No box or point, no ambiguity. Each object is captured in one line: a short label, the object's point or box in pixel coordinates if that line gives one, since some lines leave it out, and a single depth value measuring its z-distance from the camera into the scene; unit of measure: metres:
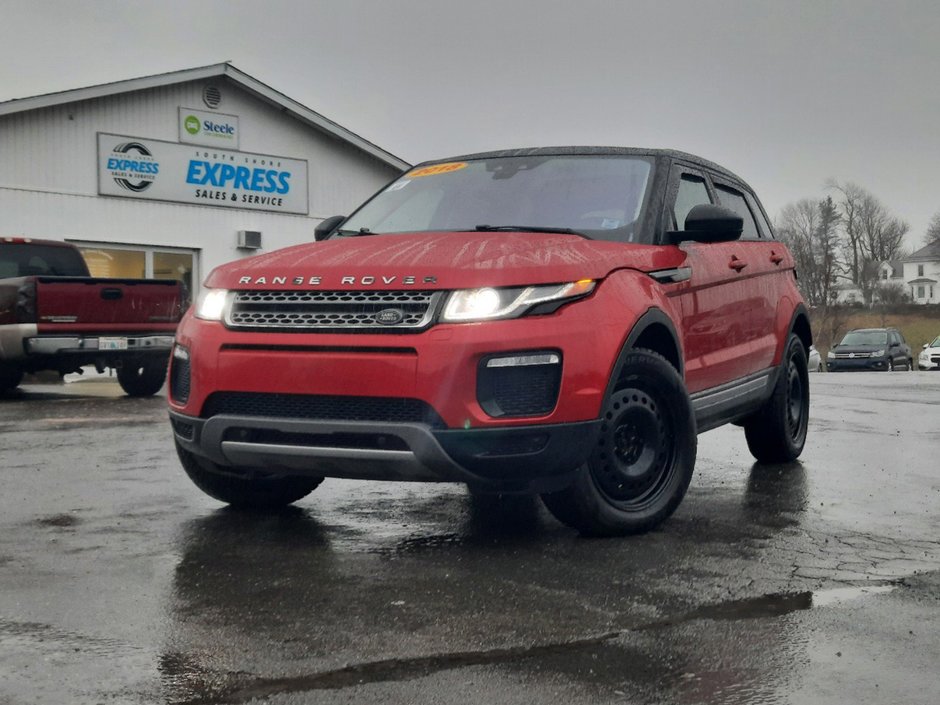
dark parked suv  35.81
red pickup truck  13.30
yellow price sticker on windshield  6.65
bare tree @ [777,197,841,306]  92.31
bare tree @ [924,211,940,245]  120.44
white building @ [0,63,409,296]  21.11
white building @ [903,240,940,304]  136.88
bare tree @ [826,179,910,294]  107.62
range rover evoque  4.71
